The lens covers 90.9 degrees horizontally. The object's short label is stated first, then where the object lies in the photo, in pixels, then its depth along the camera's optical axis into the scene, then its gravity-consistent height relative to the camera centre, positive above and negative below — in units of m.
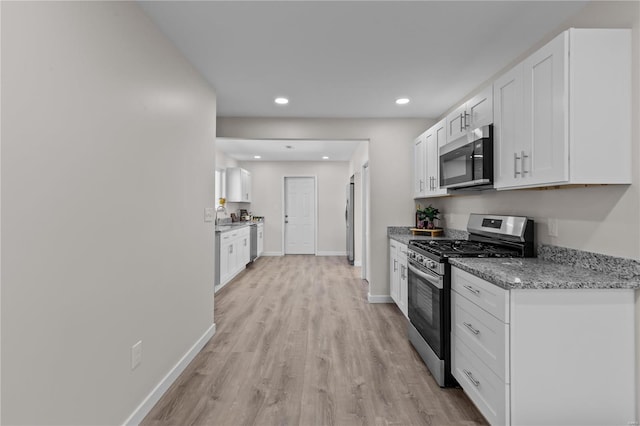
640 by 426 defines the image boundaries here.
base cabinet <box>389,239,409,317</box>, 3.37 -0.76
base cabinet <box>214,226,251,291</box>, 4.61 -0.74
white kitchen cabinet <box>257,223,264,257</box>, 7.38 -0.70
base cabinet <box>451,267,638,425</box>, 1.55 -0.72
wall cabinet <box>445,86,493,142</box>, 2.35 +0.79
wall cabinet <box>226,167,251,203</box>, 6.73 +0.56
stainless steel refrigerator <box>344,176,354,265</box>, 6.70 -0.26
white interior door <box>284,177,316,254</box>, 8.15 -0.13
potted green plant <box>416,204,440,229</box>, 3.98 -0.08
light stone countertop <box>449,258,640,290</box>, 1.54 -0.35
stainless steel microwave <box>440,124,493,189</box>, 2.29 +0.40
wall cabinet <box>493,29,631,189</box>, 1.61 +0.54
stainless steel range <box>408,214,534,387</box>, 2.21 -0.48
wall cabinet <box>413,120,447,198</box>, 3.31 +0.56
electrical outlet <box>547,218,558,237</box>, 2.10 -0.11
